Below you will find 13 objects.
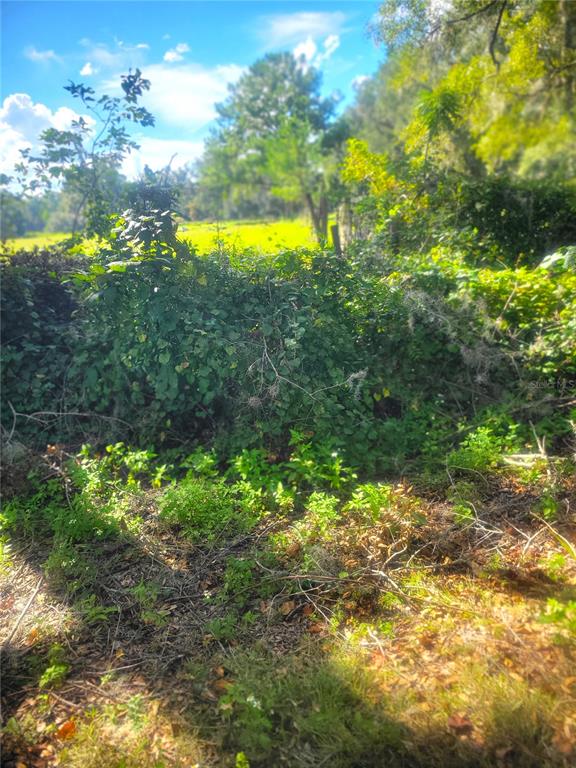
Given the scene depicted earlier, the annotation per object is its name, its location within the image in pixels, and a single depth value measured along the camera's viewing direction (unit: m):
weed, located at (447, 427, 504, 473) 3.33
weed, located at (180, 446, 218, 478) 3.49
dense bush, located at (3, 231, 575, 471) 3.64
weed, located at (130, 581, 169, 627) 2.47
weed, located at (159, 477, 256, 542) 3.05
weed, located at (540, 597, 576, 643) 1.97
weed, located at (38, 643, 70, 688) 2.15
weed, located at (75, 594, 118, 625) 2.49
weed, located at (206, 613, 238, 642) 2.32
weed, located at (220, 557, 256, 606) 2.58
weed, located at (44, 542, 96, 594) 2.75
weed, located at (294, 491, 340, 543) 2.86
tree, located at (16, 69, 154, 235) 4.92
